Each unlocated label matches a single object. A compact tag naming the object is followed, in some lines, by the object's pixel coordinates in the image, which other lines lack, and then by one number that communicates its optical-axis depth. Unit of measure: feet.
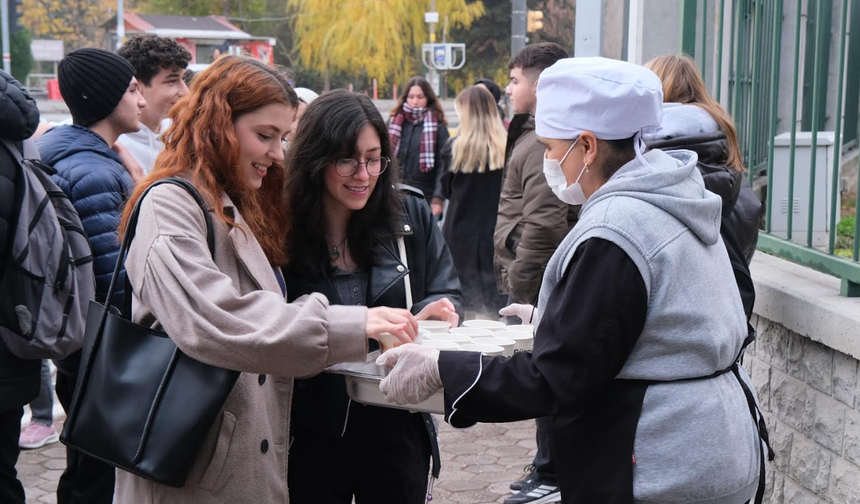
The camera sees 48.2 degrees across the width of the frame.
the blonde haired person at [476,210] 25.34
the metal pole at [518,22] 48.26
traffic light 76.95
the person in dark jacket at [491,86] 28.73
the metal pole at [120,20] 129.70
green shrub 15.42
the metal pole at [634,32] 22.08
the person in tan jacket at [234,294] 7.43
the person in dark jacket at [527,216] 17.24
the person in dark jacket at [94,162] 12.80
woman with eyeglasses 9.86
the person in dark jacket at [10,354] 11.72
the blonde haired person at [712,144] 10.89
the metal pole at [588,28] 23.16
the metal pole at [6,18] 51.51
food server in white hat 6.95
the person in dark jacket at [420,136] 30.73
